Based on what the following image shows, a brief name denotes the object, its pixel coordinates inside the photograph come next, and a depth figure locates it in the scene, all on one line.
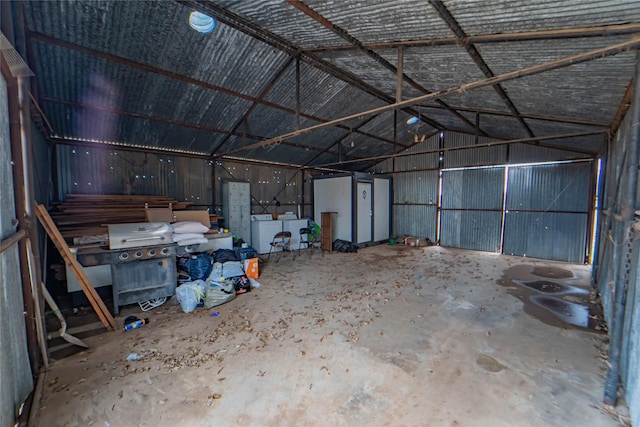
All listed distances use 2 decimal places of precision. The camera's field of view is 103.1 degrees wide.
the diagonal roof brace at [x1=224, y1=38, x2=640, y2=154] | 2.15
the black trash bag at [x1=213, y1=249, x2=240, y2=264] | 5.31
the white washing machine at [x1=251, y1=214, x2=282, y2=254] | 8.20
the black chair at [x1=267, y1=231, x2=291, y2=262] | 8.38
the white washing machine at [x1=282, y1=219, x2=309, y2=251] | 8.80
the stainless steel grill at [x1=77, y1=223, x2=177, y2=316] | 3.95
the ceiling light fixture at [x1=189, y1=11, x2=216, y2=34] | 3.36
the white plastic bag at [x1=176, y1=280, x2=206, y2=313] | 4.17
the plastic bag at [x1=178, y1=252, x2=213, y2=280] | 4.90
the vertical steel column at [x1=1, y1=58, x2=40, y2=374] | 2.40
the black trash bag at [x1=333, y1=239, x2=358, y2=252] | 8.78
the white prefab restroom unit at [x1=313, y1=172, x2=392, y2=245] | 9.01
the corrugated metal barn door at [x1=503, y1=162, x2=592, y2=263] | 7.24
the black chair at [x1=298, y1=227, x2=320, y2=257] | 9.23
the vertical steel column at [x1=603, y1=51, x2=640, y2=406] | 2.20
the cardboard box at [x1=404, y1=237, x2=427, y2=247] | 9.94
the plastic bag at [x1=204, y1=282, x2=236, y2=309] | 4.32
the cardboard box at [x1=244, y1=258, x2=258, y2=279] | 5.69
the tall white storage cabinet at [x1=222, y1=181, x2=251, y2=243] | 7.77
